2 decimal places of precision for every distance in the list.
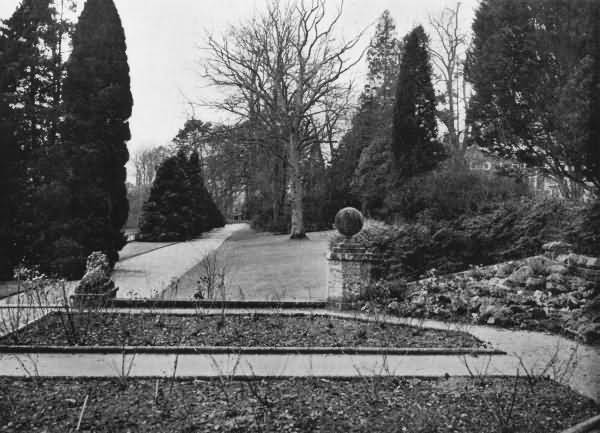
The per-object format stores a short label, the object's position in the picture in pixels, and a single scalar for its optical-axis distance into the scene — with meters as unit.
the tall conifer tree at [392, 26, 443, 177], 17.25
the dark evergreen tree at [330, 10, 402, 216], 21.34
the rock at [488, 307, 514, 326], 6.69
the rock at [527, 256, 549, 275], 8.33
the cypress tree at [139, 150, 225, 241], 24.94
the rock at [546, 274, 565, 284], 7.83
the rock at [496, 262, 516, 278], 8.85
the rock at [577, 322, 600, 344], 5.71
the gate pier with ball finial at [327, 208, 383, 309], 7.99
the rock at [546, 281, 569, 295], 7.66
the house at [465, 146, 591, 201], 15.64
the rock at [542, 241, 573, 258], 9.17
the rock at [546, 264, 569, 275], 8.18
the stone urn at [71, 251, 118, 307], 7.29
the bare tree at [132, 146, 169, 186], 47.38
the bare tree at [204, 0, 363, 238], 23.09
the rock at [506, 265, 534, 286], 8.20
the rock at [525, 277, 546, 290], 7.93
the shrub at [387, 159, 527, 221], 14.04
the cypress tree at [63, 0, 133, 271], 11.88
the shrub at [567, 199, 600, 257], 8.79
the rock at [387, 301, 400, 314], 7.45
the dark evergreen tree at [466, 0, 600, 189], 13.42
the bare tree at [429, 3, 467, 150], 29.09
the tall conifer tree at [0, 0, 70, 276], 11.68
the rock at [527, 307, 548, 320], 6.76
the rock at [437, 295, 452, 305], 7.64
